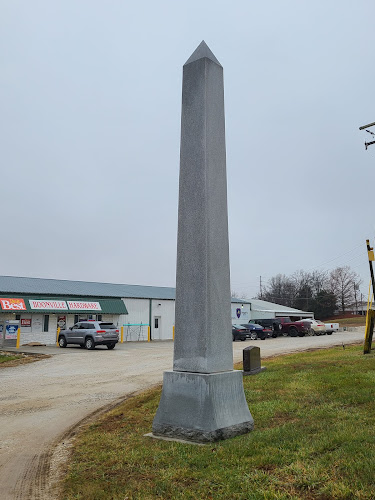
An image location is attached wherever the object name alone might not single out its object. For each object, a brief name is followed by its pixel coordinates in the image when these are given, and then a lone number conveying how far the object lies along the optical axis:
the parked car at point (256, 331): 37.57
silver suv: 27.02
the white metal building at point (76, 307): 30.80
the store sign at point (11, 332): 28.05
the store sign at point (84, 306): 33.56
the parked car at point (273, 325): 40.35
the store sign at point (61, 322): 33.16
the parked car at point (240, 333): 36.41
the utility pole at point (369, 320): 13.37
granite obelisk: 5.60
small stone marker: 11.20
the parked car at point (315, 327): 39.09
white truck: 39.78
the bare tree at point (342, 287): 95.68
